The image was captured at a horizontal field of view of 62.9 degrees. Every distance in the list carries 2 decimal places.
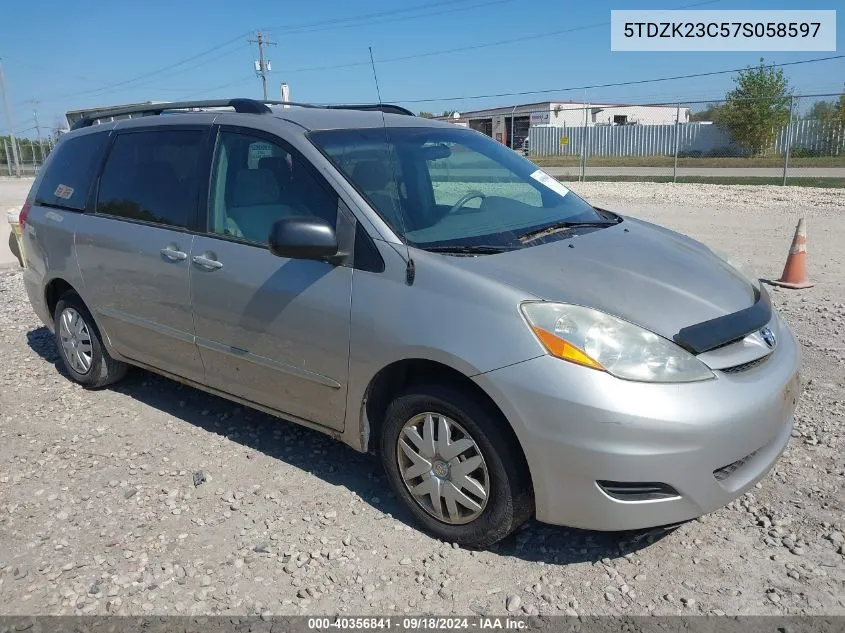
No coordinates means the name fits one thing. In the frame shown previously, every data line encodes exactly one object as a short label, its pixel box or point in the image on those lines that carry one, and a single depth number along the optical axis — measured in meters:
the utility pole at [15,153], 40.20
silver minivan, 2.63
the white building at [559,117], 34.69
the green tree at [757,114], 24.78
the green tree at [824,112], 22.12
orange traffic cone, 7.16
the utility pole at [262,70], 41.47
